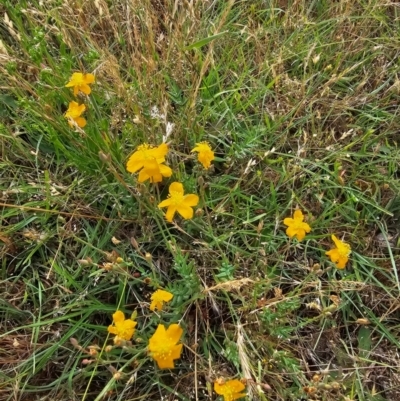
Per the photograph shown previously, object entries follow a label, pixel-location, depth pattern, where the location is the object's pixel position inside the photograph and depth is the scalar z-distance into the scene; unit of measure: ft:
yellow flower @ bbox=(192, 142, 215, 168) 0.99
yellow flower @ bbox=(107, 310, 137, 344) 0.88
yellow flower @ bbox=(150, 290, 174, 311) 0.89
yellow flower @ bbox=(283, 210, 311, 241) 0.98
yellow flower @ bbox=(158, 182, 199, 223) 0.93
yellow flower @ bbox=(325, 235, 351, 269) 0.99
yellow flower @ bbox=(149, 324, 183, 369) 0.84
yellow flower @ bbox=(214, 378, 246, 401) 0.85
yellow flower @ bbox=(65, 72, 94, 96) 0.99
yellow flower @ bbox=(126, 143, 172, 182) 0.89
